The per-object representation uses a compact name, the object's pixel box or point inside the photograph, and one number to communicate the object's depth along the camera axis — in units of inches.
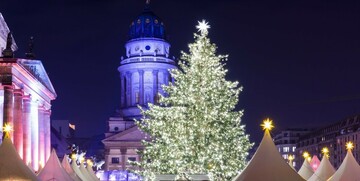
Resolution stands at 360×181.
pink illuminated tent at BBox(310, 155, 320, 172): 2886.3
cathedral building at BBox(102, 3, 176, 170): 5669.3
